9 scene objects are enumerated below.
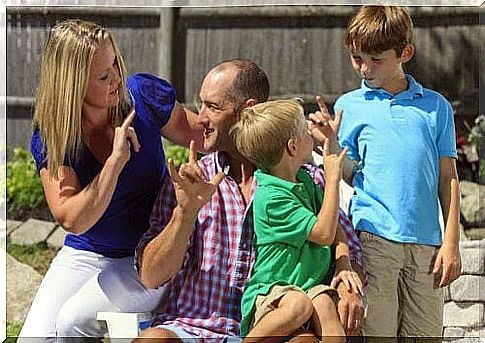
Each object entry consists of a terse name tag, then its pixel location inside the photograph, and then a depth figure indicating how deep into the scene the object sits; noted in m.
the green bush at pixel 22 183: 9.00
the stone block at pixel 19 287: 8.92
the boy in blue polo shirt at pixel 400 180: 7.26
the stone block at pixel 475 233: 7.80
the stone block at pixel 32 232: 9.86
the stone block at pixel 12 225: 9.39
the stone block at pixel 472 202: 7.71
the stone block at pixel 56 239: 10.30
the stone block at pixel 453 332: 7.62
